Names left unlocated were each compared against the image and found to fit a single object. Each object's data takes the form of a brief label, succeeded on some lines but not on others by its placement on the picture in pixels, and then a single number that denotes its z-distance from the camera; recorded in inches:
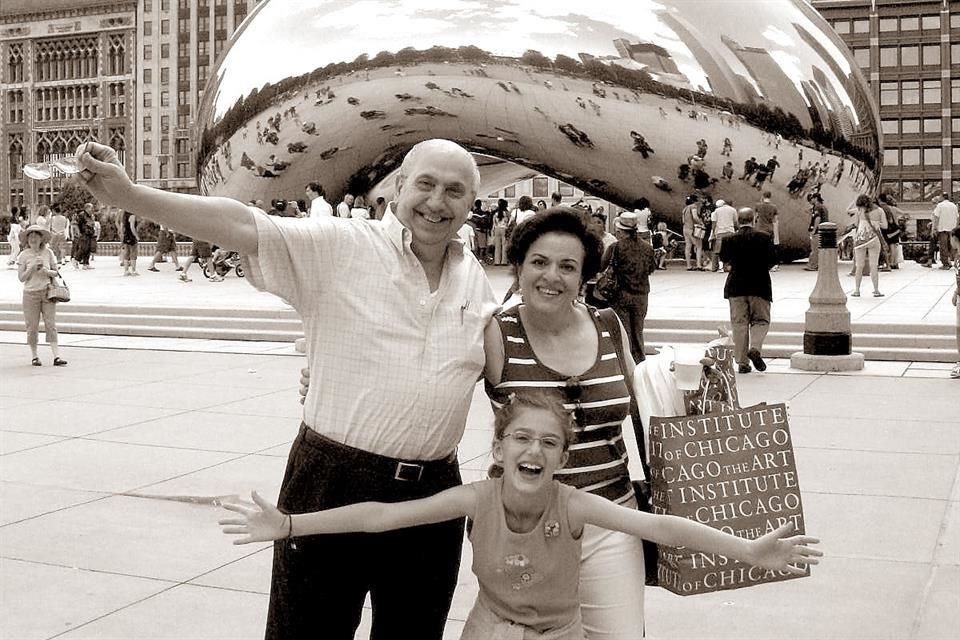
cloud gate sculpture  681.0
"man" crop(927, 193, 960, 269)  802.8
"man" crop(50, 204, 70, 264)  988.6
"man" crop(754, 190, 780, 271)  689.6
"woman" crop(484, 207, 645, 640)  99.5
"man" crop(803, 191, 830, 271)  723.4
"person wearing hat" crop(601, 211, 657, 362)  370.6
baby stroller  754.7
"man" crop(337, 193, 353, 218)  660.4
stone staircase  423.8
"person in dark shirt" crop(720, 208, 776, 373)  389.1
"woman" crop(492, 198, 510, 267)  946.7
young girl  92.0
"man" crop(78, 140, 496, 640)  92.1
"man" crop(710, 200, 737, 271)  692.1
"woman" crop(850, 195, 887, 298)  579.6
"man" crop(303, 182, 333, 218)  623.3
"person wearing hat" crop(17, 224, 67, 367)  426.0
